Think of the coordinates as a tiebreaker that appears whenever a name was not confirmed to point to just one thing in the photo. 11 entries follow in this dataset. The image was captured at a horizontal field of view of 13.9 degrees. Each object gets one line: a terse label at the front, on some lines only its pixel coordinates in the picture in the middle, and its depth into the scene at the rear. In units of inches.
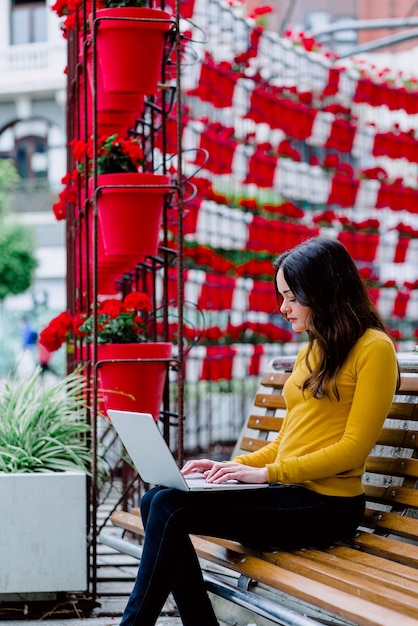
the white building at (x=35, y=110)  1714.3
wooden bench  150.1
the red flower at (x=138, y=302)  273.4
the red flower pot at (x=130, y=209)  256.6
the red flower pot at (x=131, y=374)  258.6
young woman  180.2
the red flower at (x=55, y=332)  298.6
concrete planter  244.6
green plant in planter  257.6
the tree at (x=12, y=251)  1482.4
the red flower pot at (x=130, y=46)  252.5
